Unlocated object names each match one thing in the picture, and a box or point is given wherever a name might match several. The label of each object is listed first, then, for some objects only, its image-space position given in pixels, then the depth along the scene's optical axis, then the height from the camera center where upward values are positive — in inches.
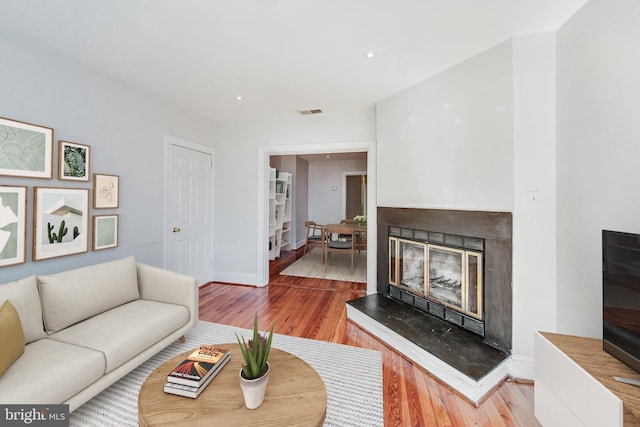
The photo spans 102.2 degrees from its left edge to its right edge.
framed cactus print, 75.4 -2.5
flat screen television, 43.0 -14.3
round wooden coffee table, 39.9 -31.7
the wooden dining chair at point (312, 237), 203.7 -18.7
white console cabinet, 38.6 -28.3
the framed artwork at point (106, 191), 90.5 +8.2
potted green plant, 42.0 -26.9
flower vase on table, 192.6 -4.9
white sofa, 51.4 -30.3
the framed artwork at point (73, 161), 80.2 +17.0
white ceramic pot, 41.8 -29.0
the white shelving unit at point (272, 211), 191.3 +2.4
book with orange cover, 45.7 -29.3
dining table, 175.2 -12.1
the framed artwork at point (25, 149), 68.6 +18.0
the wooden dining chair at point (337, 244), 175.5 -20.8
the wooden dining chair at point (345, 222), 227.7 -7.6
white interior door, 124.4 +1.1
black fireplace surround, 73.4 -13.2
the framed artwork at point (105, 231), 90.5 -6.5
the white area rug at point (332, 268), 163.0 -37.7
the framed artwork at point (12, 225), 68.1 -3.1
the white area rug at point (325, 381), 58.2 -45.4
